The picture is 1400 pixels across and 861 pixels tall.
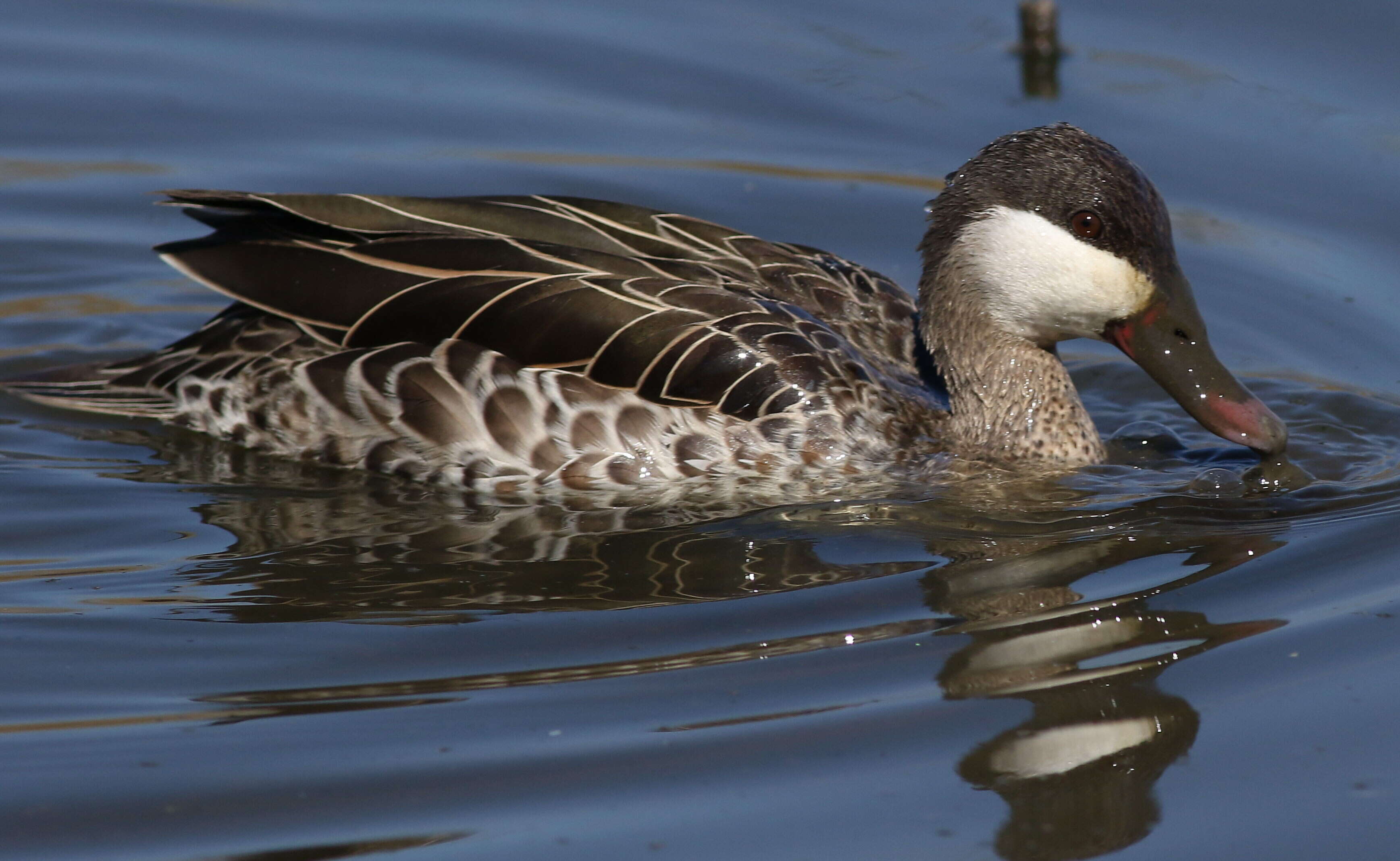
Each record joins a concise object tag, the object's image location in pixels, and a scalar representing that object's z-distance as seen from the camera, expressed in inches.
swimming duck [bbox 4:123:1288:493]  520.4
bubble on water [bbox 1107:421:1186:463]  563.8
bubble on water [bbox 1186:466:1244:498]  521.0
